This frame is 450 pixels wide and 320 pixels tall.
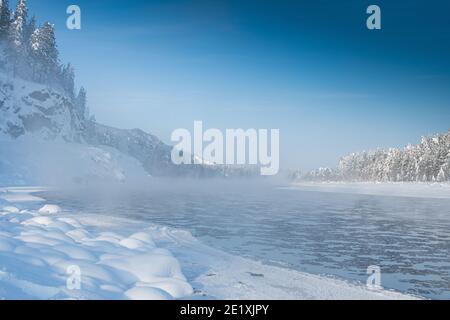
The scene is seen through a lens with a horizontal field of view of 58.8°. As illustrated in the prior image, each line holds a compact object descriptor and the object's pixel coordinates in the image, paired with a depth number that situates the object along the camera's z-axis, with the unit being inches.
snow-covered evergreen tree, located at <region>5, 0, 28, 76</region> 3774.6
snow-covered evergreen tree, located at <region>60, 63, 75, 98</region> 5590.6
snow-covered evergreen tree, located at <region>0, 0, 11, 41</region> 3271.7
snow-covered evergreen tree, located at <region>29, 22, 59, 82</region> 4028.1
